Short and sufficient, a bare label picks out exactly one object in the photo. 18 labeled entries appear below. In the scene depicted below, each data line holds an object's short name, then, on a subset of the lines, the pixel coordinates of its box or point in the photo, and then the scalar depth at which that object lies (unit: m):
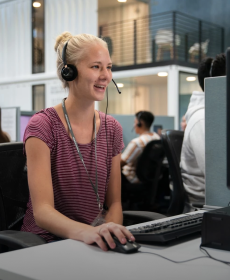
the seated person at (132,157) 3.92
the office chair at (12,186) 1.39
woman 1.29
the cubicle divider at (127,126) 5.38
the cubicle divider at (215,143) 1.30
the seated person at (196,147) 1.87
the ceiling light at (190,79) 8.62
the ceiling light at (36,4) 10.54
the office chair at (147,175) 3.80
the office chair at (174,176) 1.98
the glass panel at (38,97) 10.20
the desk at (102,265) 0.69
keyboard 0.88
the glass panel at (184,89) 8.44
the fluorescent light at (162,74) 8.44
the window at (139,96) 9.25
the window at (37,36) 10.45
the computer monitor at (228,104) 0.76
